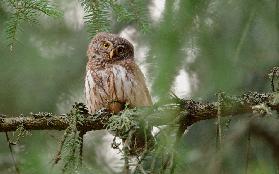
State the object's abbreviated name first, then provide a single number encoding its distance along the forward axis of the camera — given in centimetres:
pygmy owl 693
